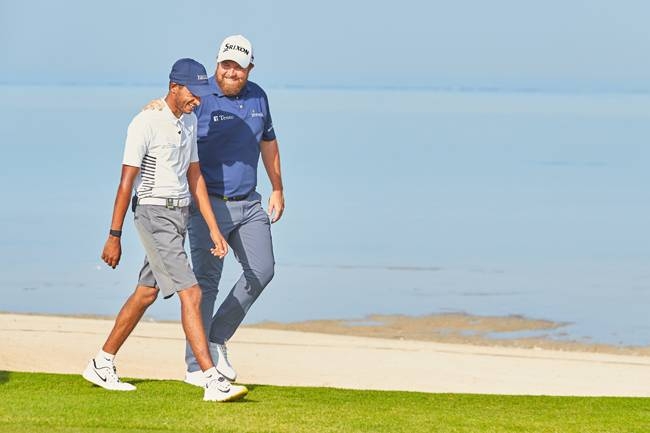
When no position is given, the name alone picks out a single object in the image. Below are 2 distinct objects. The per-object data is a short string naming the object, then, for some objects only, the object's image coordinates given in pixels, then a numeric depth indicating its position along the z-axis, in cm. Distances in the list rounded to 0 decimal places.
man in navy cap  1655
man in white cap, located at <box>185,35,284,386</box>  1802
